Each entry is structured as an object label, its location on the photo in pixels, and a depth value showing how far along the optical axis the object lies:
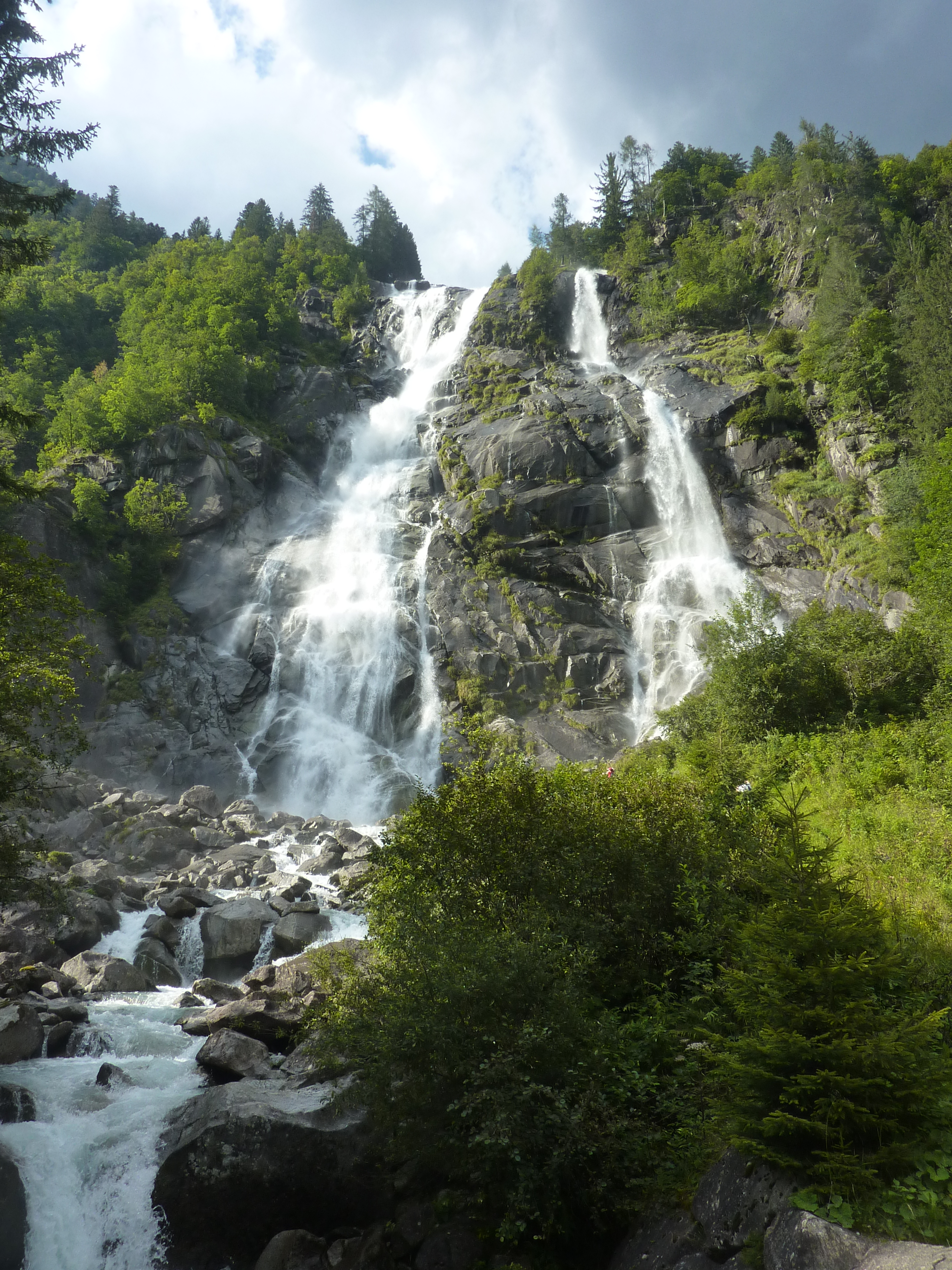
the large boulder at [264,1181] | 8.29
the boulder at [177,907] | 17.95
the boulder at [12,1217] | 8.12
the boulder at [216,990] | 14.98
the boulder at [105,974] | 14.62
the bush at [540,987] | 6.43
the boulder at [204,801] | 26.25
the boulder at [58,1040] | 11.78
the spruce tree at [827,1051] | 4.66
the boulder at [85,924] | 16.00
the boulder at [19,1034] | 11.24
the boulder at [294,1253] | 7.77
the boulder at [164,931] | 16.92
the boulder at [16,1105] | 9.70
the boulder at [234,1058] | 11.10
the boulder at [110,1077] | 10.81
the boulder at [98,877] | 18.28
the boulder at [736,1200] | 4.99
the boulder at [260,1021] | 12.30
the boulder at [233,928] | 16.64
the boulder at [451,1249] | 7.08
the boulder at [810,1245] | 4.29
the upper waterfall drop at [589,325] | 51.38
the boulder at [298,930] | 16.88
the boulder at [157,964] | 15.84
